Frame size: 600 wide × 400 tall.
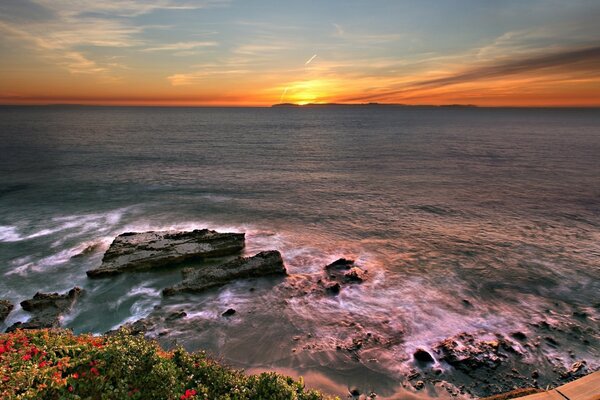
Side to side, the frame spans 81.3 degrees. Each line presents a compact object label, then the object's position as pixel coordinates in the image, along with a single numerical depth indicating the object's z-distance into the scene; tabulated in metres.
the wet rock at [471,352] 19.06
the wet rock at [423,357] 19.45
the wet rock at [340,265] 30.59
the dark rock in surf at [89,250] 33.41
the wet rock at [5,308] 23.98
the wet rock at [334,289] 26.94
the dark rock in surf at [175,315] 24.08
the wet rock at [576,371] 18.23
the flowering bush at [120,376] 10.86
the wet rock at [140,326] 22.33
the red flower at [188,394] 10.90
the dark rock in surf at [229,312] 24.39
